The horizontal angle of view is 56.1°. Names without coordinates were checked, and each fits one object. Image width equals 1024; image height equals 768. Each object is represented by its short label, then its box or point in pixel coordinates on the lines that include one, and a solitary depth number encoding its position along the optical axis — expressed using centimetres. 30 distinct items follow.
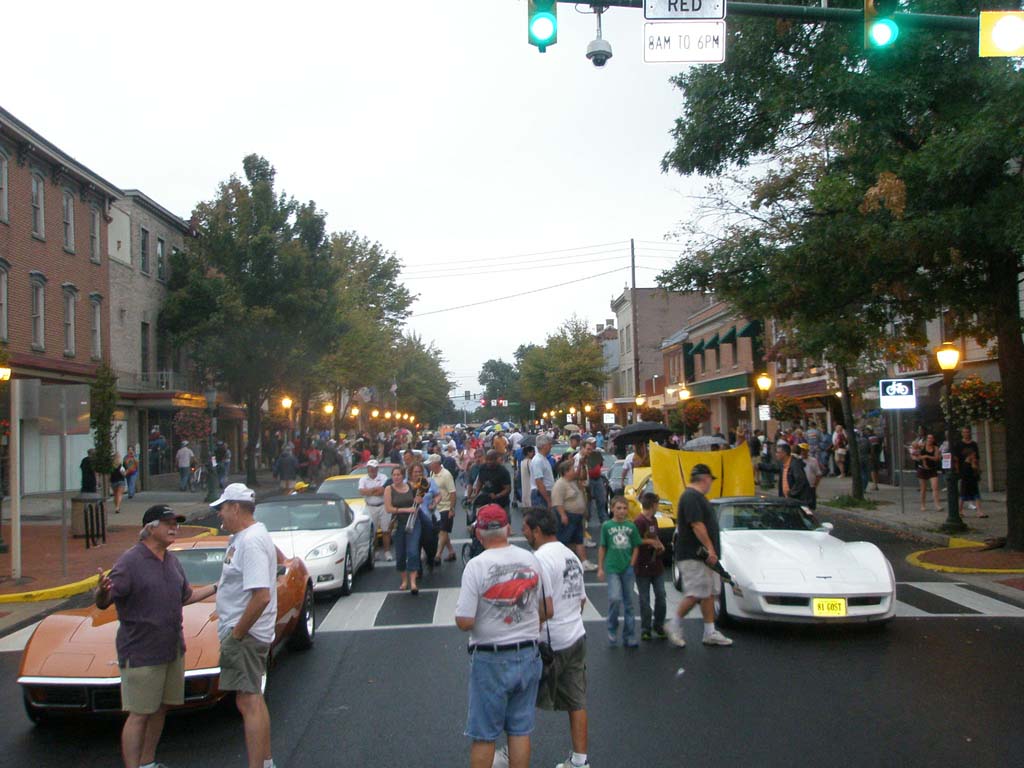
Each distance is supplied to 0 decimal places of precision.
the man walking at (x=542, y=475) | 1362
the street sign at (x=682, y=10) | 718
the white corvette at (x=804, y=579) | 905
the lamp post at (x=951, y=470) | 1642
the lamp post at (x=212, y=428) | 2660
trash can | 1798
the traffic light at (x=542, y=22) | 716
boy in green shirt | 887
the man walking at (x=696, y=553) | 880
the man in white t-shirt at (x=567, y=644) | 553
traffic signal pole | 718
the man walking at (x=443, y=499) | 1426
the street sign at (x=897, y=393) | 1881
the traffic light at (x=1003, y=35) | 738
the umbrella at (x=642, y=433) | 2175
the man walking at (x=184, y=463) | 3186
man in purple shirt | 551
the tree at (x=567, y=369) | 6281
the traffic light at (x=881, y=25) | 732
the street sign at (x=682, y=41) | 725
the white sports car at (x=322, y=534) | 1152
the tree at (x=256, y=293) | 3575
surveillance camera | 748
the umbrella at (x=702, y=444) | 2436
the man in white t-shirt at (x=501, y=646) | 487
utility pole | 4312
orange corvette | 660
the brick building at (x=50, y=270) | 2617
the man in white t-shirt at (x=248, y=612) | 540
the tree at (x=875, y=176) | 1280
